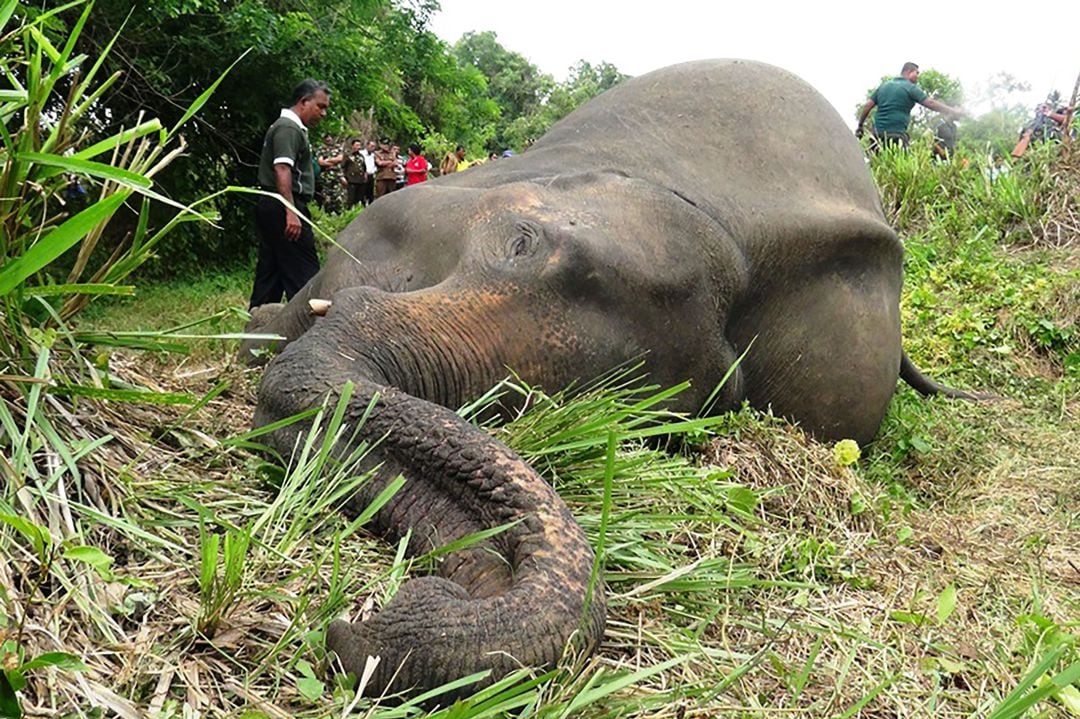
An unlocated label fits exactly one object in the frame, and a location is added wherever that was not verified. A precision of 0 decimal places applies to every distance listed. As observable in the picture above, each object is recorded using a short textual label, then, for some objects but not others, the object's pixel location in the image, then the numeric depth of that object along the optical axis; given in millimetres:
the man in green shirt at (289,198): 6547
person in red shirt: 17703
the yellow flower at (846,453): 3439
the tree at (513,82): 59719
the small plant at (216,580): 1621
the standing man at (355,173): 17359
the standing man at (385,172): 17078
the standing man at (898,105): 12281
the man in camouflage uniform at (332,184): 14796
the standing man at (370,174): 17234
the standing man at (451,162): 17880
